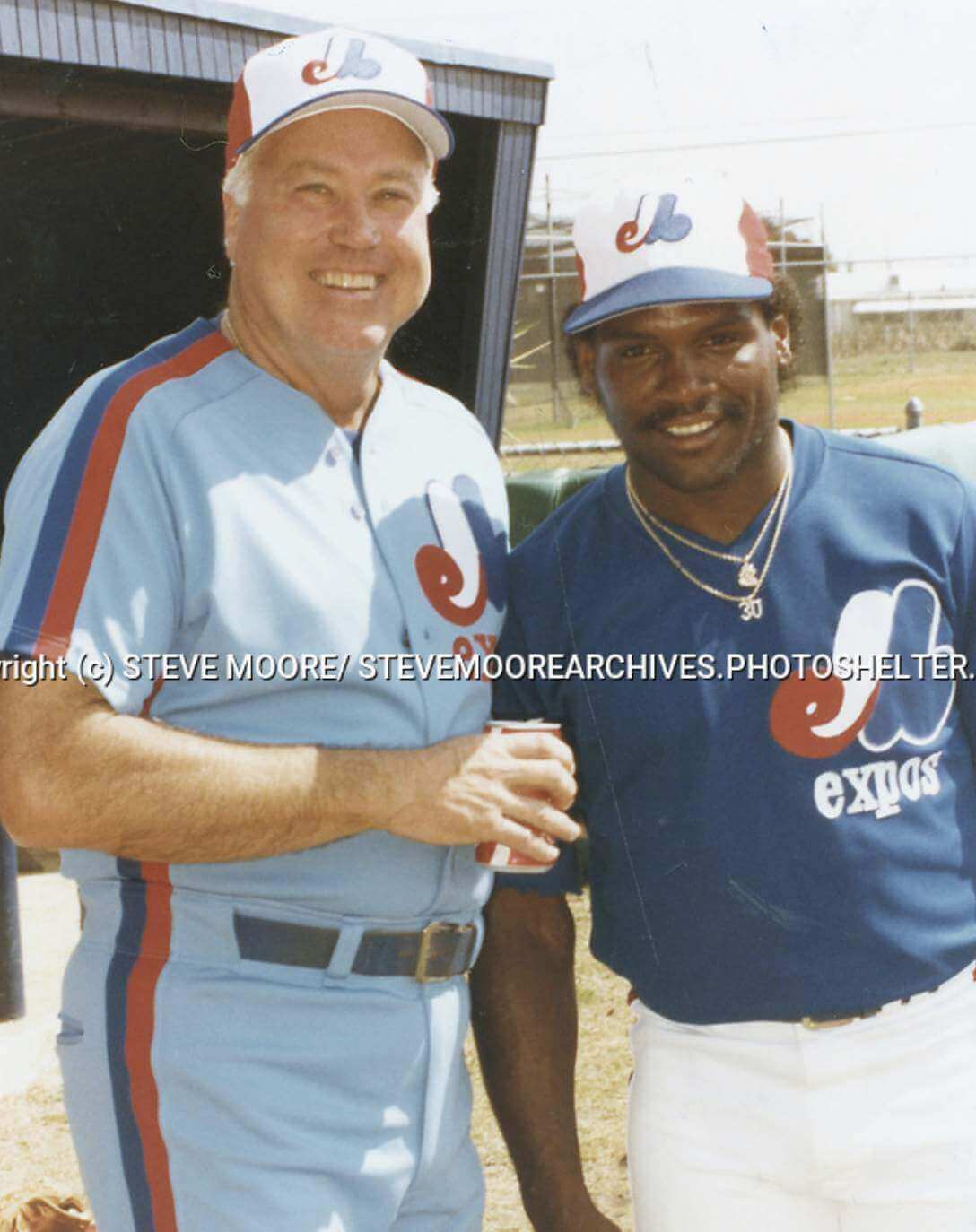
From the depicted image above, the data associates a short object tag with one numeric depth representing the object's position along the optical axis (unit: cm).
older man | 186
